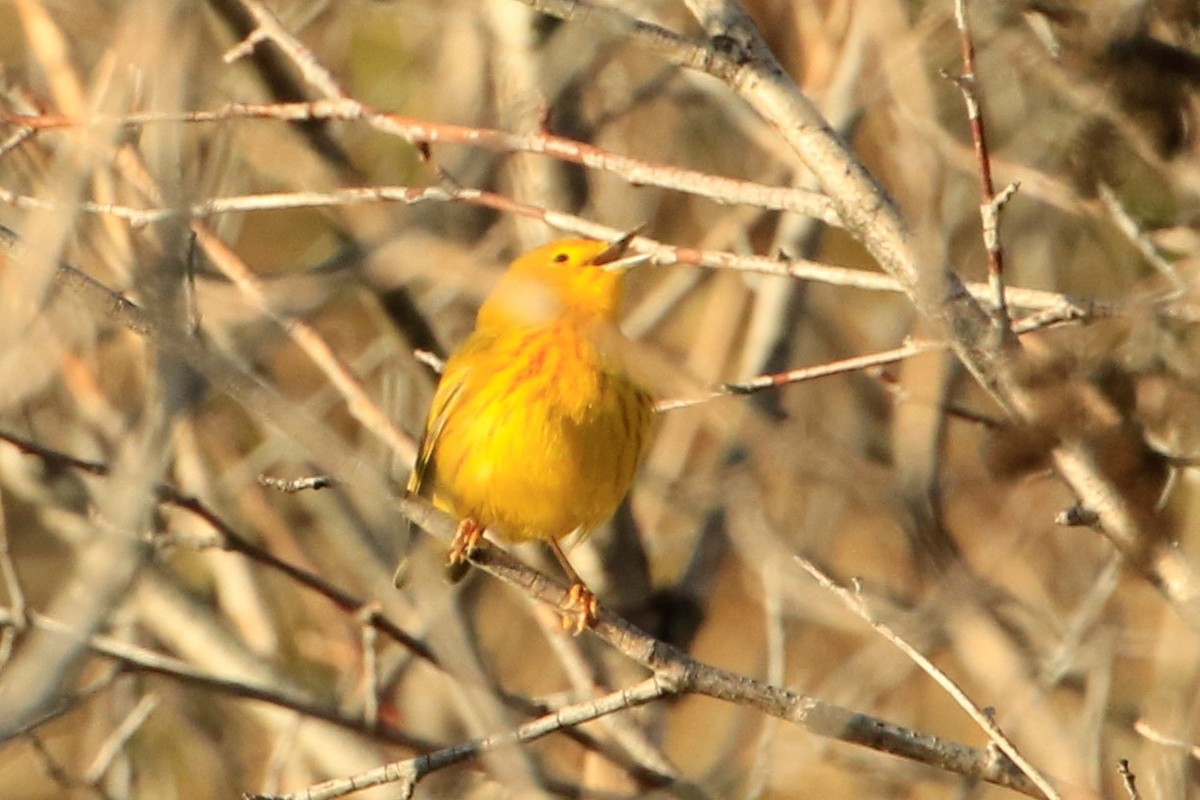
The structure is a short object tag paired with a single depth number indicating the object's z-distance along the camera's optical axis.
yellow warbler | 10.23
